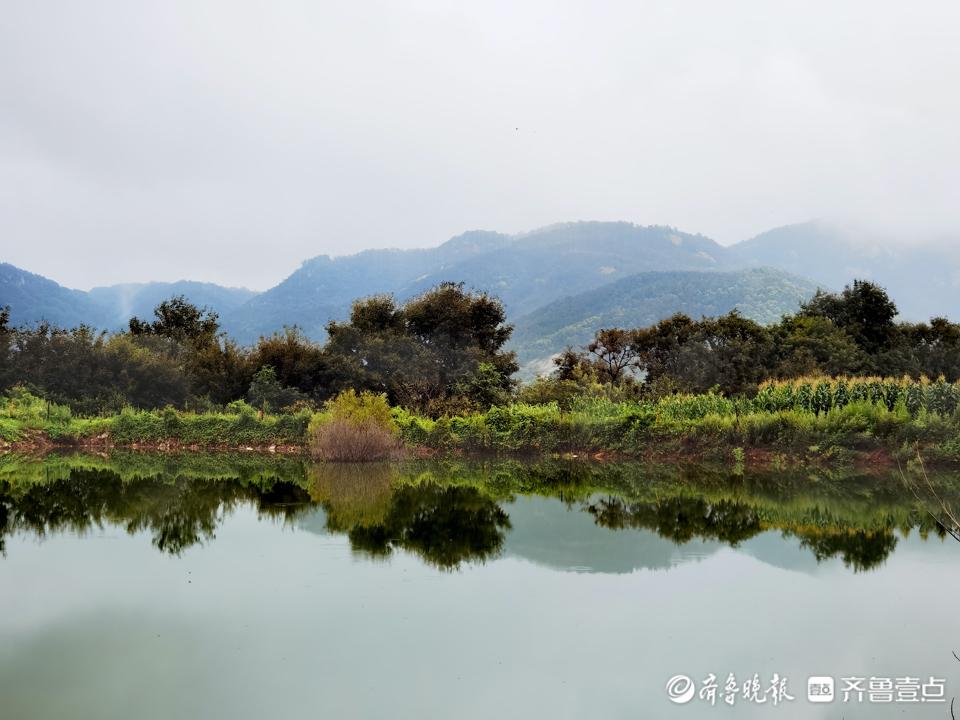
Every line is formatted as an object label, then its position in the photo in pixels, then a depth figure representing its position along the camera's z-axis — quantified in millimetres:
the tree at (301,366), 25688
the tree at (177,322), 35281
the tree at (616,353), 27438
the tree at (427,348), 25297
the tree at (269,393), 24359
